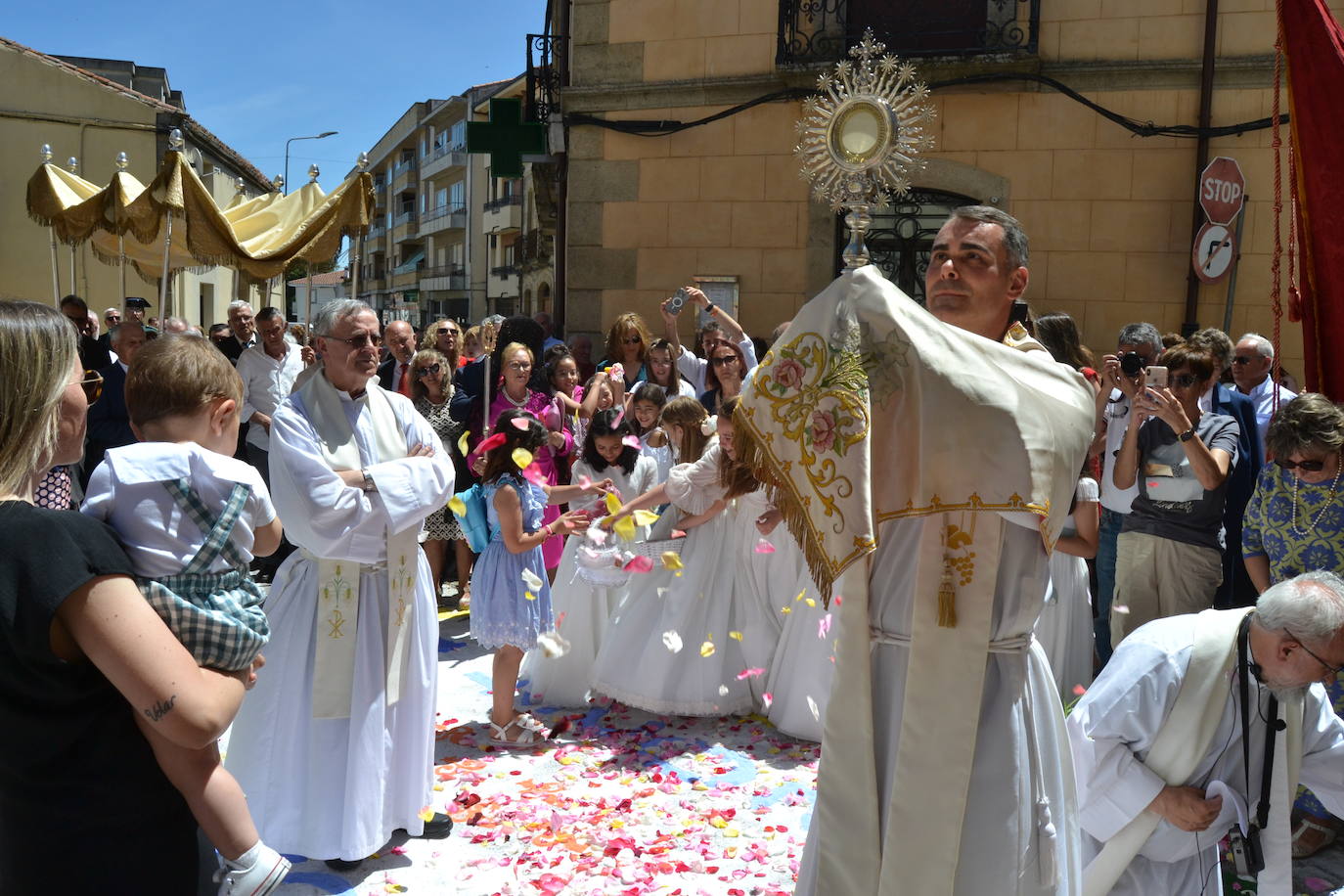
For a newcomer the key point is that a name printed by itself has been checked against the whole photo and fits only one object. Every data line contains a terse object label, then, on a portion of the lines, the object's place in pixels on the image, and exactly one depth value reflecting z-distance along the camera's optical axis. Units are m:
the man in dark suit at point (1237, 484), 4.96
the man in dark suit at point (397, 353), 8.55
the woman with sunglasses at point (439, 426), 7.53
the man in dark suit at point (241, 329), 8.98
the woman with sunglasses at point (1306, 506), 3.95
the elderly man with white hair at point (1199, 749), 2.98
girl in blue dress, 4.97
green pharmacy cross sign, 13.29
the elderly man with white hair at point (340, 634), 3.70
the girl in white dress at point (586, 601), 5.68
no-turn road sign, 8.81
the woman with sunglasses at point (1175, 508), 5.06
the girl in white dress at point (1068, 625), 5.24
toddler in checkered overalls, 1.87
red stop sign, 8.88
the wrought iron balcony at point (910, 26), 9.66
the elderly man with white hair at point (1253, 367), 6.38
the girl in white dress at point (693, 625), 5.39
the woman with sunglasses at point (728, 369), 6.22
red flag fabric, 3.53
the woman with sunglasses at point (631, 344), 7.79
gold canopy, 7.42
